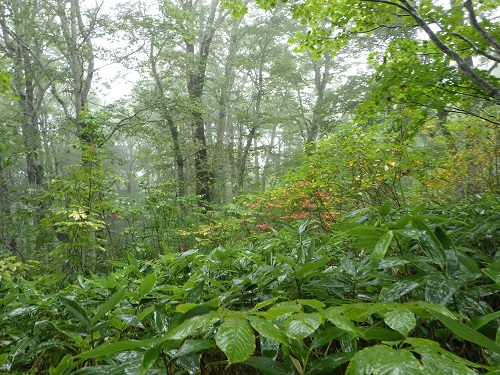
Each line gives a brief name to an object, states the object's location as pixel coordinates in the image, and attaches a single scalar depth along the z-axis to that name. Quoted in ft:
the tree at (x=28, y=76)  27.32
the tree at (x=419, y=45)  8.04
